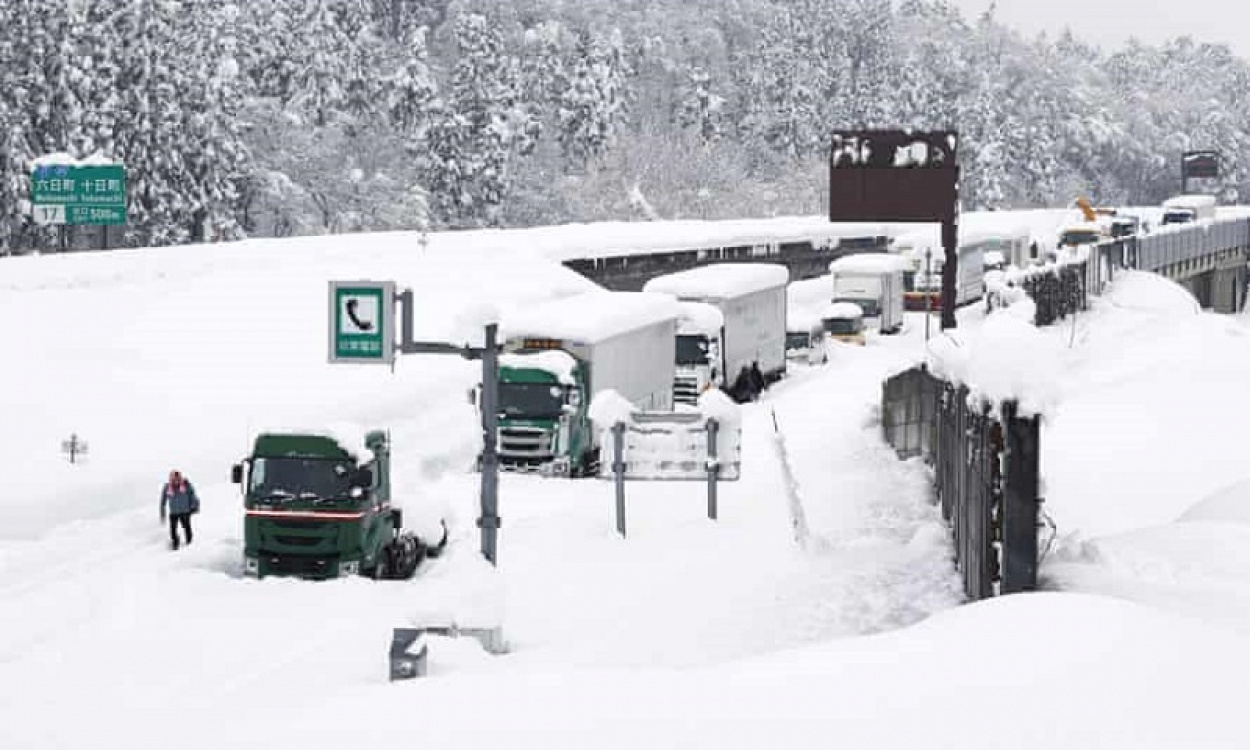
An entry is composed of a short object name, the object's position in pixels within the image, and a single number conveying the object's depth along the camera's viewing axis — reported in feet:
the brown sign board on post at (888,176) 204.95
